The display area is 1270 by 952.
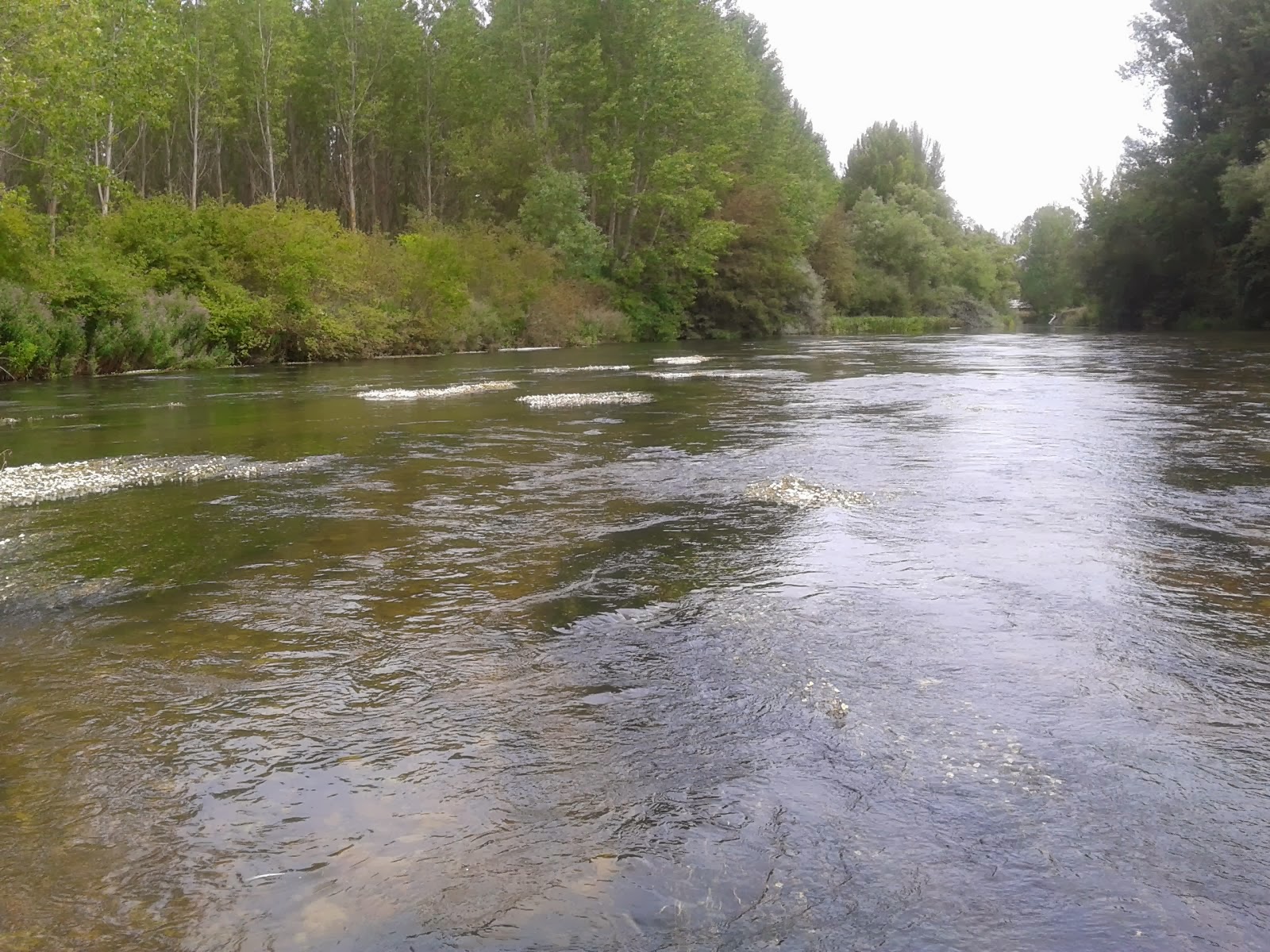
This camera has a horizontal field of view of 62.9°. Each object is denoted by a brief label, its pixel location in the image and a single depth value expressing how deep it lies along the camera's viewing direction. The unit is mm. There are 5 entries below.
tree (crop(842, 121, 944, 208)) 92062
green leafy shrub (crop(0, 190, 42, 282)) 21750
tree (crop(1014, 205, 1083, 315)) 105812
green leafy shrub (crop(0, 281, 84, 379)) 20516
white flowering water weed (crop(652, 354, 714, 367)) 27841
